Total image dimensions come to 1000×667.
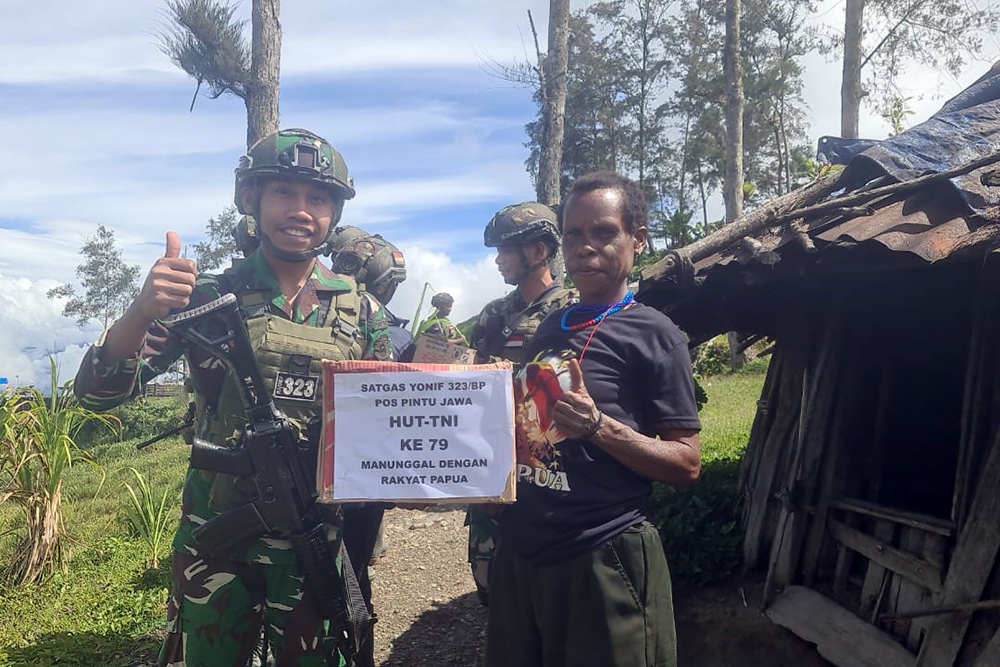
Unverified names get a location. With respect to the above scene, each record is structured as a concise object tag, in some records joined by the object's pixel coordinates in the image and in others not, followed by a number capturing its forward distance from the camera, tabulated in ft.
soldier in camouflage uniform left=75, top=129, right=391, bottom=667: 8.00
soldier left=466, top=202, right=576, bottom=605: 13.92
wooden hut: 10.70
